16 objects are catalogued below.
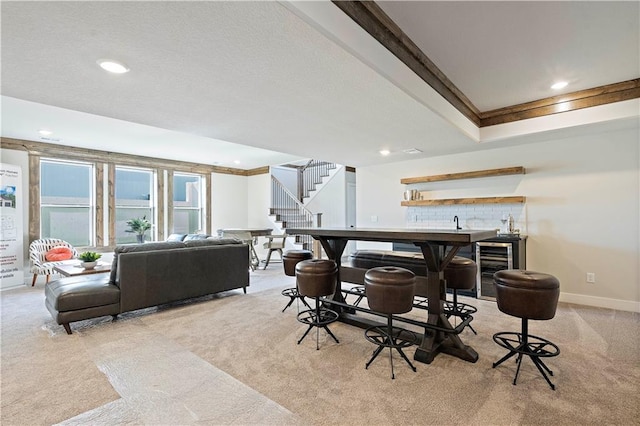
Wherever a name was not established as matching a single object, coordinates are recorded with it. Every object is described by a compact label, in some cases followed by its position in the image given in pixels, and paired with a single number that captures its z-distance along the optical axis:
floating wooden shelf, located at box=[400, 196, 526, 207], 4.74
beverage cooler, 4.29
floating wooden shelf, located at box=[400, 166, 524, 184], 4.71
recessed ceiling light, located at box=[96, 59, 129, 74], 2.26
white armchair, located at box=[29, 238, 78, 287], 5.16
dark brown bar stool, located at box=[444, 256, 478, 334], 3.02
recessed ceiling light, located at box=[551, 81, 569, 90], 3.42
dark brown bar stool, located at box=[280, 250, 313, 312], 3.78
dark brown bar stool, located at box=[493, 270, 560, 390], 2.12
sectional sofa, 3.28
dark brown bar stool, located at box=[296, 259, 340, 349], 2.86
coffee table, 4.22
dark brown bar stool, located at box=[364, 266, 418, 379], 2.32
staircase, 8.68
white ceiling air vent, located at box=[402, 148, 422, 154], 5.09
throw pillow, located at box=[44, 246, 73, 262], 5.54
